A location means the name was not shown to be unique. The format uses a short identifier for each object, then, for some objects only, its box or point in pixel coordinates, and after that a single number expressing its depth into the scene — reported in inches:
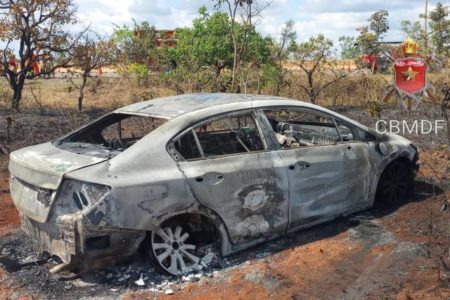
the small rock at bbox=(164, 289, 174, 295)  167.3
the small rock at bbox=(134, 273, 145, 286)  171.6
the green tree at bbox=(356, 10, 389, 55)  536.1
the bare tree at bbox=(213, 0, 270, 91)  501.7
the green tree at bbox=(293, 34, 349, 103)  561.9
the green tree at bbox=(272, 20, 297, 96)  581.0
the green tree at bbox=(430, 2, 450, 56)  671.0
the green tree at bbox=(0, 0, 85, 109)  559.8
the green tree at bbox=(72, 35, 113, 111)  600.7
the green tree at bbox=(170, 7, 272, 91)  630.5
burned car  162.7
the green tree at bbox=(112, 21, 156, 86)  824.1
